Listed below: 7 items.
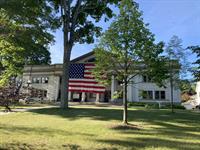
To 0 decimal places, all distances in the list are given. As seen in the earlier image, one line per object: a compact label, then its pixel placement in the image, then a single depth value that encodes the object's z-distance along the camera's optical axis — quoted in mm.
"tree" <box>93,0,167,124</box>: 9480
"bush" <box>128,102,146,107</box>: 24546
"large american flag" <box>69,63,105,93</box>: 25484
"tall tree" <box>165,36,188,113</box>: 15832
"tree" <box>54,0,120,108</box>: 16609
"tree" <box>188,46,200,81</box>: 8644
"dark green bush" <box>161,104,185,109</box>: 22903
